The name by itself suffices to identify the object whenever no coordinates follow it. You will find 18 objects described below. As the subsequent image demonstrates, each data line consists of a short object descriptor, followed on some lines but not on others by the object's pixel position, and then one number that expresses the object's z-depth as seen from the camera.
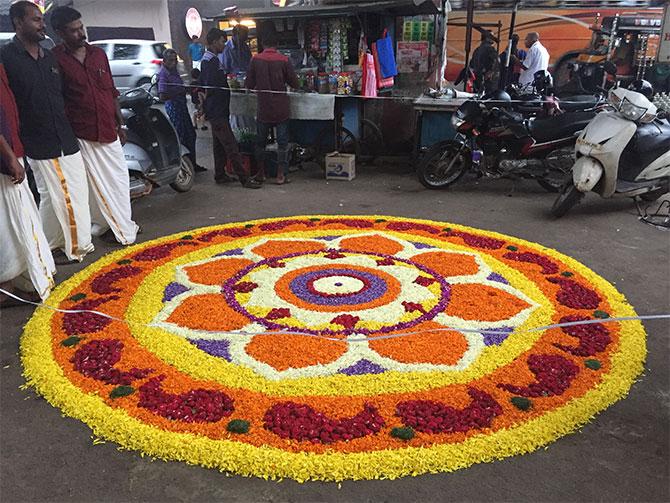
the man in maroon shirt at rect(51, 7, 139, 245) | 4.17
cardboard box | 7.07
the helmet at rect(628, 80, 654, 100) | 6.40
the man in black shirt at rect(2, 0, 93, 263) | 3.60
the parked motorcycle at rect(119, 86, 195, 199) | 5.62
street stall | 7.51
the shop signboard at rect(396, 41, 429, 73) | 8.25
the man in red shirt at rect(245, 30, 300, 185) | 6.61
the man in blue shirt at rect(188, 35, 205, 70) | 14.68
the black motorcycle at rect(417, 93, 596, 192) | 5.88
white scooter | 5.12
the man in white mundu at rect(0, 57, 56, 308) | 3.33
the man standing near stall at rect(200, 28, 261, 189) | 6.57
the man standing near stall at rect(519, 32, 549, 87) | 9.84
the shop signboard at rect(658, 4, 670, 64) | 11.37
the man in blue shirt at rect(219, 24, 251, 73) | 8.91
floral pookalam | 2.22
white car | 13.66
